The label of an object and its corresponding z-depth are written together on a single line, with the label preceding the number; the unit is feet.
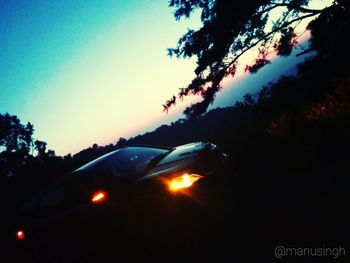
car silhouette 12.35
